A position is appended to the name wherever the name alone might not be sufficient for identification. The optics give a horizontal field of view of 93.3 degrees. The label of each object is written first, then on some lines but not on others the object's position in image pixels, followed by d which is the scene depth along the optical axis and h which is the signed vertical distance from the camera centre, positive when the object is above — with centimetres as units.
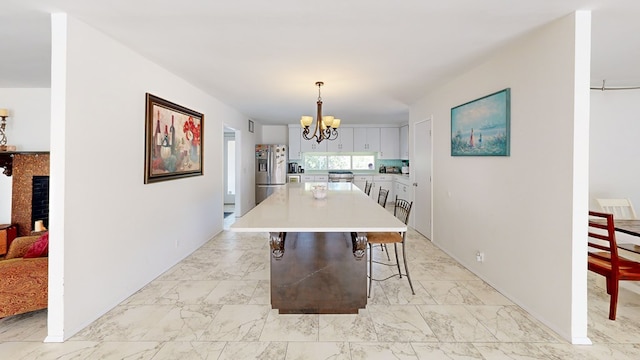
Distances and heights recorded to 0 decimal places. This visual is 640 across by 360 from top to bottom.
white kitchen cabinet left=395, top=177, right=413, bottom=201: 689 -22
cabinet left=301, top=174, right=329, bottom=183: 806 +0
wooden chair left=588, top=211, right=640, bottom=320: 216 -66
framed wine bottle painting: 302 +41
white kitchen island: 236 -73
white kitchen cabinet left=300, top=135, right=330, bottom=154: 806 +85
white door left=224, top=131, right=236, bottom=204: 880 +30
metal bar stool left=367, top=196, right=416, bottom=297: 277 -55
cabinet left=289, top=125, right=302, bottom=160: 804 +98
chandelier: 376 +71
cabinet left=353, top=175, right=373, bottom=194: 812 -2
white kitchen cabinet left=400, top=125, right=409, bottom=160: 768 +94
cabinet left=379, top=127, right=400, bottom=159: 808 +100
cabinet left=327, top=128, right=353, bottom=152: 810 +100
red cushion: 254 -62
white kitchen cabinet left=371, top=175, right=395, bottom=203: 812 -10
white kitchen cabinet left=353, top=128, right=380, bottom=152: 810 +103
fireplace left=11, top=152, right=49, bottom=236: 386 -12
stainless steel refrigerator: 754 +24
